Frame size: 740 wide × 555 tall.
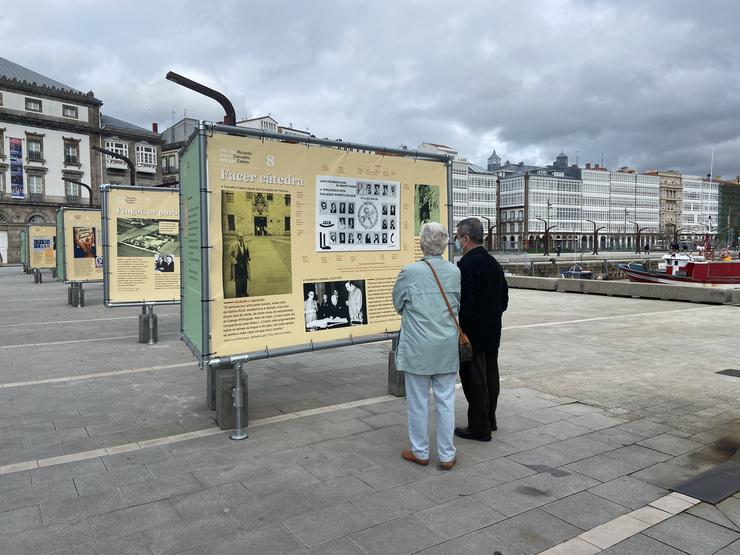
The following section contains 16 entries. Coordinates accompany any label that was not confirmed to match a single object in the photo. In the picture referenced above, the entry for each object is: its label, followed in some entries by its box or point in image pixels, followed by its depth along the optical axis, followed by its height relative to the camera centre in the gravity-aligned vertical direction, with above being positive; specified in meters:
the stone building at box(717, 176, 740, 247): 144.25 +12.15
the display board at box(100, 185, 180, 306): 11.27 +0.13
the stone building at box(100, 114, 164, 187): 63.71 +11.69
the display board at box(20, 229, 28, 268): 31.39 +0.77
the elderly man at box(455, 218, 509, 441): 4.94 -0.53
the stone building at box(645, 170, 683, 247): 142.12 +12.24
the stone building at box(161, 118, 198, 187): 71.47 +13.77
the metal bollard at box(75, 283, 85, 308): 16.59 -1.34
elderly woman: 4.36 -0.69
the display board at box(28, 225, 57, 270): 28.88 +0.28
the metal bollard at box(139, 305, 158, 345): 10.18 -1.38
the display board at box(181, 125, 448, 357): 5.26 +0.14
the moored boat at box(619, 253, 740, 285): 27.39 -1.19
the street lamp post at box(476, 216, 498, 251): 85.11 +1.32
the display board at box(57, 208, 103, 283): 16.52 +0.19
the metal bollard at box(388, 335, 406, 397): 6.59 -1.49
